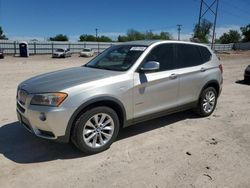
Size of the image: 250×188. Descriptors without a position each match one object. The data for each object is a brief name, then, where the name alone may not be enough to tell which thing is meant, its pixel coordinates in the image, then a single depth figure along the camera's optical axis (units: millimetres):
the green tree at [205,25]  50312
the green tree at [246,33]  65248
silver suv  2733
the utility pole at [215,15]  25915
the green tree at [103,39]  63739
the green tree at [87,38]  67467
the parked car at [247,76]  8102
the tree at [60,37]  59829
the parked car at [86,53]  28421
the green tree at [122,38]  61859
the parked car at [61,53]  26299
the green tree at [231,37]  69938
